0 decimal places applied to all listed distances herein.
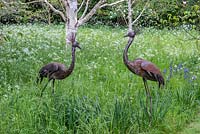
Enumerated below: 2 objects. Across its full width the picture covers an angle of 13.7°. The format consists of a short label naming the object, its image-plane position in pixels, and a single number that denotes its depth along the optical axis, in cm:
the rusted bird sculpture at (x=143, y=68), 954
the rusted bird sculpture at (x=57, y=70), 985
